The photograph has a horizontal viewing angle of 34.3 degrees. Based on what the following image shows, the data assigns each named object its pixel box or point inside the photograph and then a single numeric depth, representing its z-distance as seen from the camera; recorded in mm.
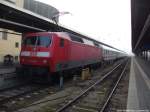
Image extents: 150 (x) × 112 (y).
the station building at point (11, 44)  33112
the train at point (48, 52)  13372
